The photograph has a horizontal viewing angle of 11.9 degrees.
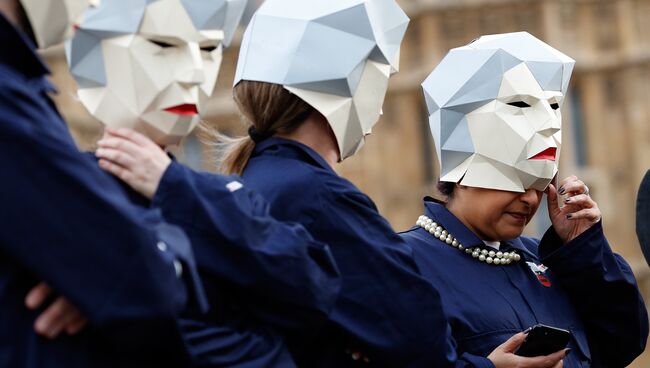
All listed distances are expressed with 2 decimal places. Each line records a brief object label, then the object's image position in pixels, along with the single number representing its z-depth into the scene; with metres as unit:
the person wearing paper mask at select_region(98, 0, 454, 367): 7.53
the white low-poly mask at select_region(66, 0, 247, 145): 7.03
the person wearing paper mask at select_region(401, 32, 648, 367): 9.36
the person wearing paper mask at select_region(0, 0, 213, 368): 5.85
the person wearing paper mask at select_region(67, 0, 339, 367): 6.70
